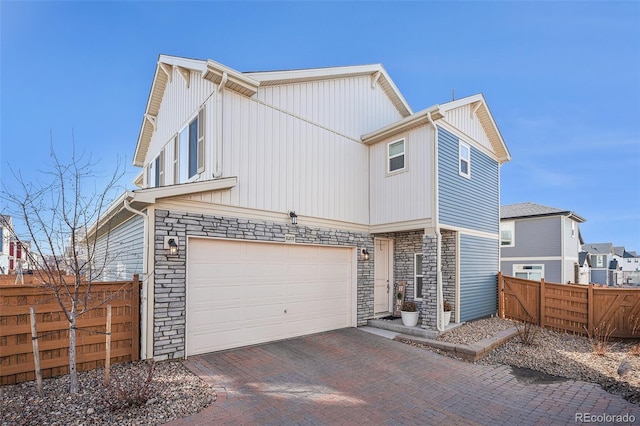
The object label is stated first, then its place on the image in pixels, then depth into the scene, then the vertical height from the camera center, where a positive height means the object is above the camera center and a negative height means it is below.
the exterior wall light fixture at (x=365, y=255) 9.78 -0.67
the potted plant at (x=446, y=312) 8.64 -2.15
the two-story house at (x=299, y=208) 6.62 +0.63
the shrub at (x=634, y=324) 8.34 -2.40
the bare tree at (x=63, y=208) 4.92 +0.44
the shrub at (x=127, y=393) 4.18 -2.19
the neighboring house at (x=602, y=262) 31.86 -3.68
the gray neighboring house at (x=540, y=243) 18.42 -0.63
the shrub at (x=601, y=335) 7.92 -2.73
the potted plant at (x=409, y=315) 8.93 -2.29
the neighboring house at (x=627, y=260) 61.42 -5.45
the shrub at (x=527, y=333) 7.98 -2.72
